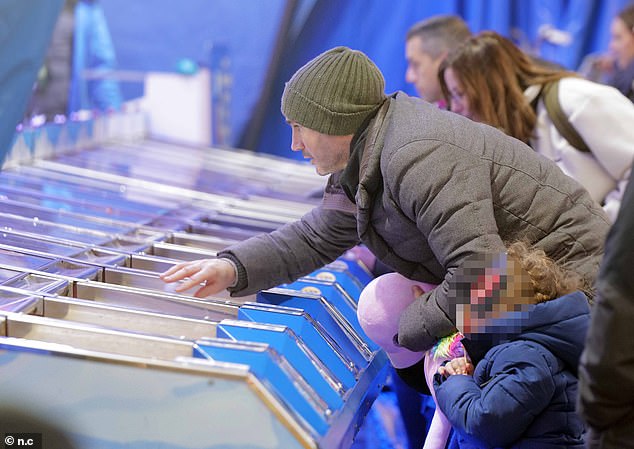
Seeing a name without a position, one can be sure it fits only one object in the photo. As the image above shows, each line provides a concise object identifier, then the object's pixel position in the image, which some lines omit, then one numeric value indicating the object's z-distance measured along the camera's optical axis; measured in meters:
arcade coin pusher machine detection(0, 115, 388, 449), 3.60
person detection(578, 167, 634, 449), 3.25
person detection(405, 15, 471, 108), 5.84
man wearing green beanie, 3.72
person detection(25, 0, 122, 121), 9.55
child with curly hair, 3.55
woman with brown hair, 4.78
